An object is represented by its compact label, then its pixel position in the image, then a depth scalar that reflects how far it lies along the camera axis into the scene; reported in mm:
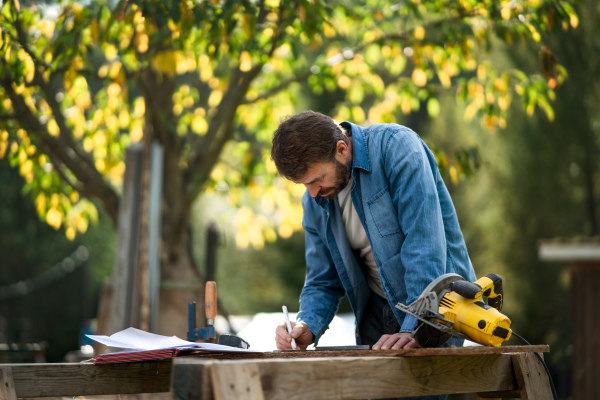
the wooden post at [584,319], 6410
